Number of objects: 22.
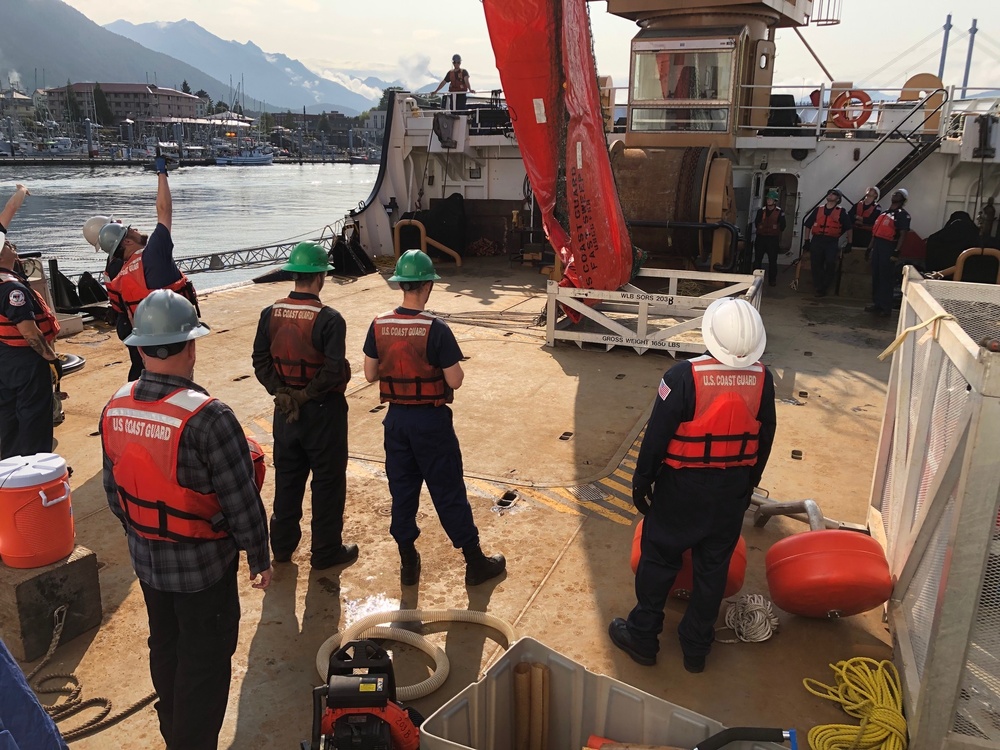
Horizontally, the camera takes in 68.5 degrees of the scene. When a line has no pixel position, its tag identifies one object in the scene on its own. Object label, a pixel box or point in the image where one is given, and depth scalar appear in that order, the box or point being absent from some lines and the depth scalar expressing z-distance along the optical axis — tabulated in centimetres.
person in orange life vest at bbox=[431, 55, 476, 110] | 1642
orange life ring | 1501
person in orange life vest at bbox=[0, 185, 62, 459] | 495
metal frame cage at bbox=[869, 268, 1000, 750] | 261
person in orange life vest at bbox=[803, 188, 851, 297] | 1156
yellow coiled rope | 306
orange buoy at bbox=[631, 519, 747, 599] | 390
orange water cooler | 348
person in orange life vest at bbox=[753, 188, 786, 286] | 1251
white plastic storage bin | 257
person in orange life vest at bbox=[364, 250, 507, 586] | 397
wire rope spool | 1138
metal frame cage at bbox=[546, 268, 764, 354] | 865
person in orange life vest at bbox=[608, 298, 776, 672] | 321
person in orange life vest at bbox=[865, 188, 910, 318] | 1085
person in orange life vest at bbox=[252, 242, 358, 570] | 421
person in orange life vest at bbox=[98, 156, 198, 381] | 513
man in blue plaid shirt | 260
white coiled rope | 379
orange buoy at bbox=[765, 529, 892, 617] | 364
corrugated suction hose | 338
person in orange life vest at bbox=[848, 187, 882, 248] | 1199
